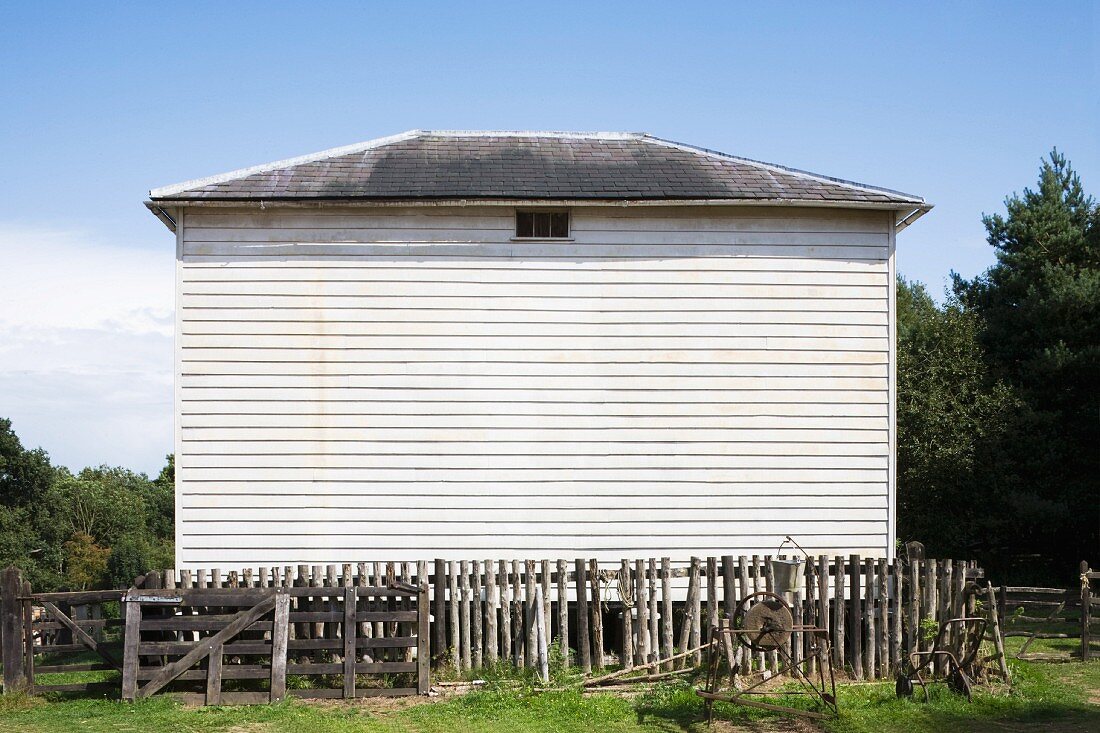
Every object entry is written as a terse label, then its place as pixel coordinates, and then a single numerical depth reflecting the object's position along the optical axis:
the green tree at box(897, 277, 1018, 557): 28.94
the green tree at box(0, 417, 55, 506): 43.38
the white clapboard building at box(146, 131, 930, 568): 13.73
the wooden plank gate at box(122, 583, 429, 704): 10.92
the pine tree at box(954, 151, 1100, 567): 25.67
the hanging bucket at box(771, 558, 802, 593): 11.36
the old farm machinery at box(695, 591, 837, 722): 9.60
